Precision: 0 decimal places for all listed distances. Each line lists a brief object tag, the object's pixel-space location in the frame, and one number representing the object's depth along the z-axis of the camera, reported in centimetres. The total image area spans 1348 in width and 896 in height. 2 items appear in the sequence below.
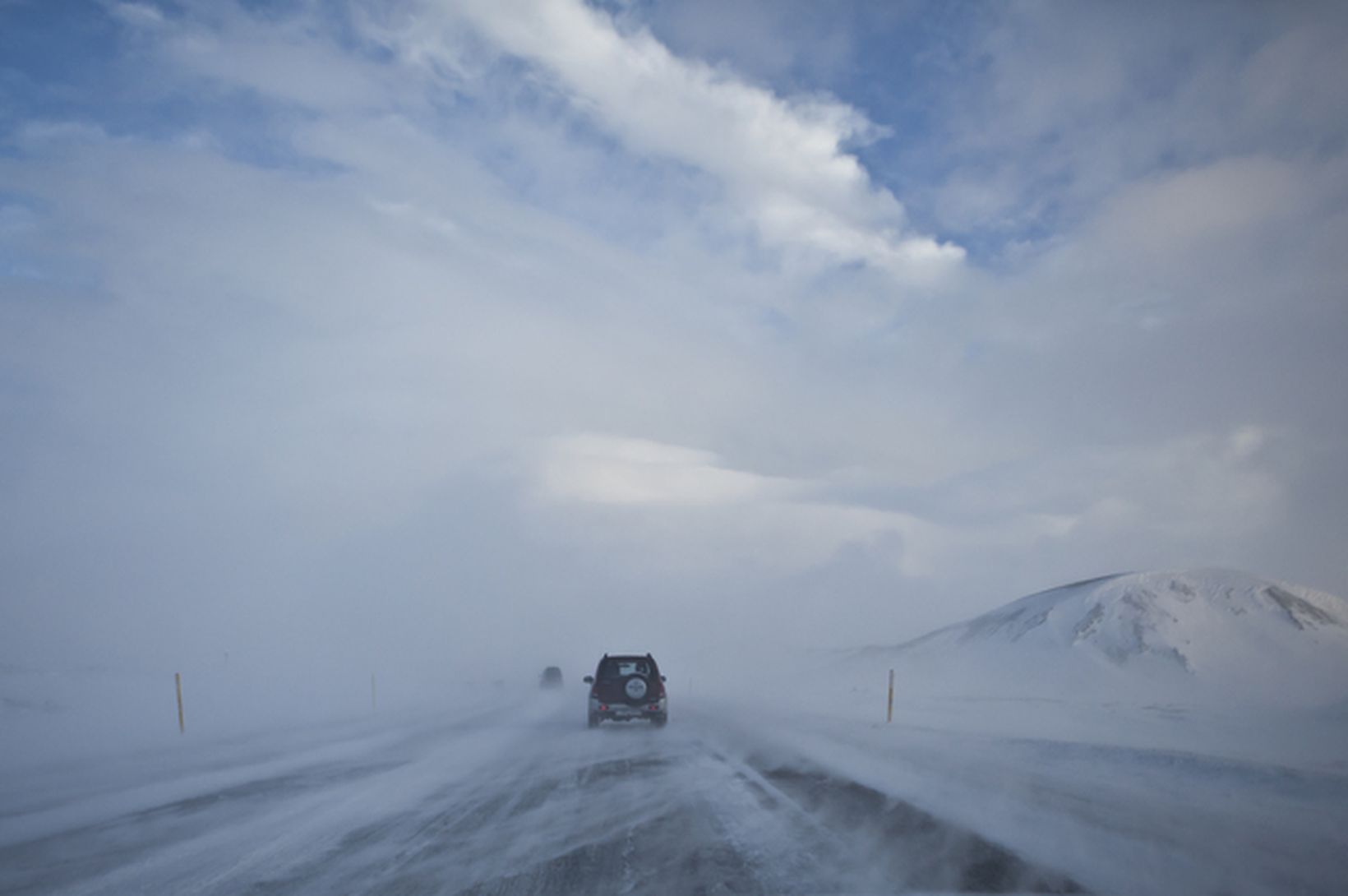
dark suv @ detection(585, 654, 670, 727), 2044
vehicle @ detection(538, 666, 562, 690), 5847
